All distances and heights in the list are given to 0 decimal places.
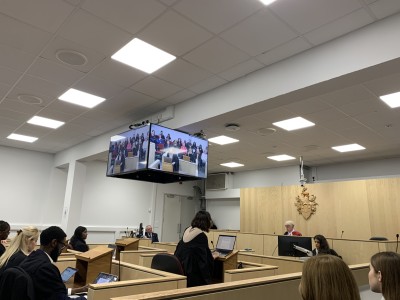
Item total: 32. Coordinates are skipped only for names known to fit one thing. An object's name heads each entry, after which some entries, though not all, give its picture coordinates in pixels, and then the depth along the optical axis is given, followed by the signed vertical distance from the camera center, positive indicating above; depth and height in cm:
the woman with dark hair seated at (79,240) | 496 -32
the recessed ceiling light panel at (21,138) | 716 +183
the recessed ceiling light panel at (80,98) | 472 +185
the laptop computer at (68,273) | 305 -51
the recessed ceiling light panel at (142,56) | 344 +187
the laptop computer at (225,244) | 440 -27
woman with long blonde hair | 250 -24
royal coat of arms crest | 821 +61
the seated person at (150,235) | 750 -30
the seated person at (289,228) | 640 -2
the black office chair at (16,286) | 190 -41
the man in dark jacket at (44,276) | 208 -37
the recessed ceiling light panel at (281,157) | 812 +178
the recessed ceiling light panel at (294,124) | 538 +178
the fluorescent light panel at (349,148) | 686 +177
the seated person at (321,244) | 482 -24
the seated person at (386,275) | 157 -22
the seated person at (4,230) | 402 -16
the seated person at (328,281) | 136 -23
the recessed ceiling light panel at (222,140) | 645 +175
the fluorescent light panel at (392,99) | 427 +179
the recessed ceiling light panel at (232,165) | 929 +178
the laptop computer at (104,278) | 268 -49
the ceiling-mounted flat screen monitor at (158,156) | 405 +89
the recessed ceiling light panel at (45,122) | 596 +183
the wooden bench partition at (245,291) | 168 -40
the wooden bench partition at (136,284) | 197 -43
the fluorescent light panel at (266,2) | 268 +187
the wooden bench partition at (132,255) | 437 -46
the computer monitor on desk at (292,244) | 475 -26
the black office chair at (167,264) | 299 -39
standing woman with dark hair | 325 -31
